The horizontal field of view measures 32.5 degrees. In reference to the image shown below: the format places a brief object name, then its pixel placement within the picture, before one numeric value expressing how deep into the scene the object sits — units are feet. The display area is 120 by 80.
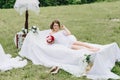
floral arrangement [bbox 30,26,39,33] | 15.98
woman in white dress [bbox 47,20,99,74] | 14.82
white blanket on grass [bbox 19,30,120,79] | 13.04
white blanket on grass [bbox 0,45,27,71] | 13.95
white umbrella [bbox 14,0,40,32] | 16.61
